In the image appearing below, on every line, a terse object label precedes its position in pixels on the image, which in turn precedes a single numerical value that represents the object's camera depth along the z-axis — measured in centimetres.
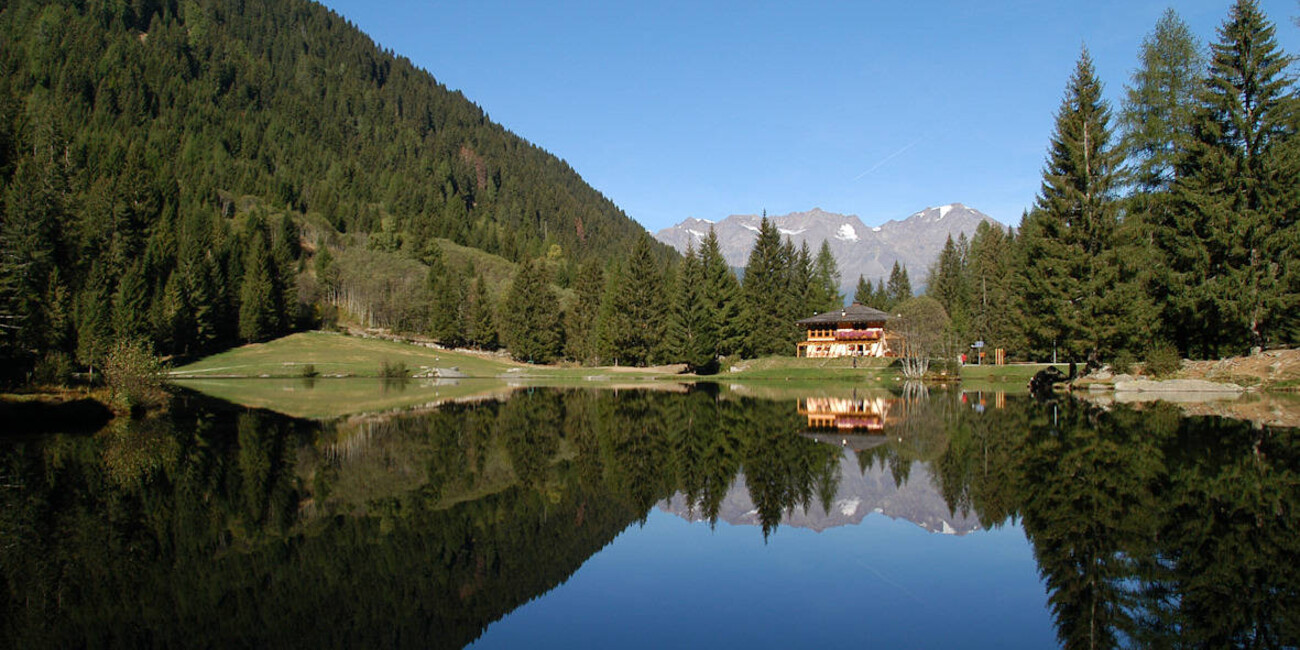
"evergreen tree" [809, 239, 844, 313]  9194
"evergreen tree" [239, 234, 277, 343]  7206
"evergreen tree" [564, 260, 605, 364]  7850
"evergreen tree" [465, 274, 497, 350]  8200
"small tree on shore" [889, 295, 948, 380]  5819
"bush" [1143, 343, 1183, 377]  3488
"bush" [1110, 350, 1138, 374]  3644
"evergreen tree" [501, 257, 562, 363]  7788
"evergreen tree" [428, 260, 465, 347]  8138
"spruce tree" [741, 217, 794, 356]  7525
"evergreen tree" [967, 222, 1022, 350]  7062
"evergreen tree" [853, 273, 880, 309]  11250
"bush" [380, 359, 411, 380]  6106
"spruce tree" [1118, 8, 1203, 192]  3812
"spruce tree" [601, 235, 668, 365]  7056
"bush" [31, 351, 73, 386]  2600
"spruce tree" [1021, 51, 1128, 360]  3625
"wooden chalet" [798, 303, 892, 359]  7956
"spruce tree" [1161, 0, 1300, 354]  3281
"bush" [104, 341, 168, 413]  2488
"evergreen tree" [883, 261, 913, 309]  11425
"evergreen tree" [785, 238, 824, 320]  8700
